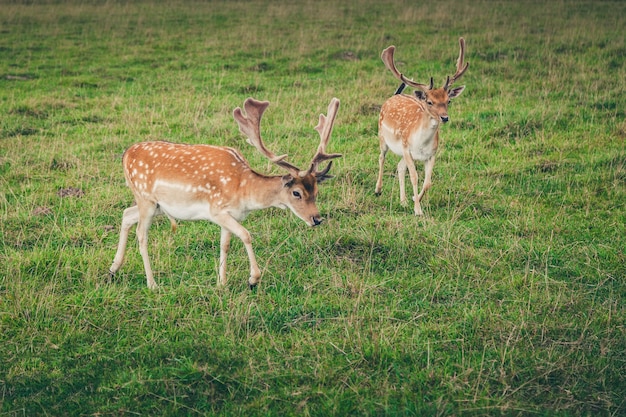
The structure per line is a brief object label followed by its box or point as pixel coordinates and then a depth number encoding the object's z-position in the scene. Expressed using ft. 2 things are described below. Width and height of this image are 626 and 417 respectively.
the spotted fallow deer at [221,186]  33.73
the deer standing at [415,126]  47.93
